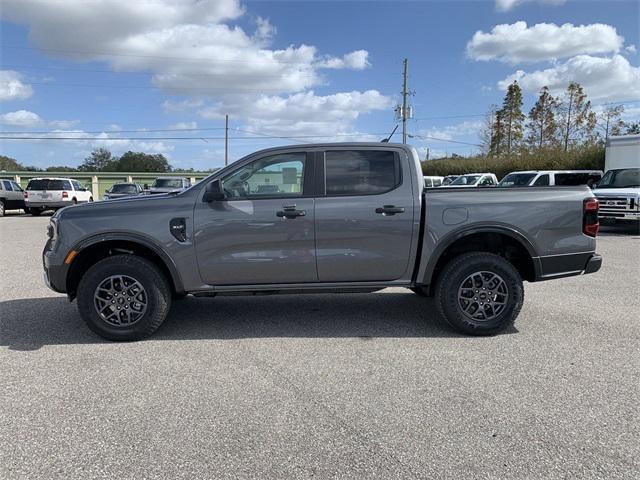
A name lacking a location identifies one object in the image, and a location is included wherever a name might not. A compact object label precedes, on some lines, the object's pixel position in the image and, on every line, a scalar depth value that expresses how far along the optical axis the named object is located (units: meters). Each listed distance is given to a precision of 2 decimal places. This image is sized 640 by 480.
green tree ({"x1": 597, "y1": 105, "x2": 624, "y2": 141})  37.69
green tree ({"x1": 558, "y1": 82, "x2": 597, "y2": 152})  38.95
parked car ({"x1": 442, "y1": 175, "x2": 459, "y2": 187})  30.52
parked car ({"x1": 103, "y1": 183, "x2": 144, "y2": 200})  22.84
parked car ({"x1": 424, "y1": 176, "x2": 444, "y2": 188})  26.44
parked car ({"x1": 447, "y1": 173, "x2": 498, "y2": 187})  24.99
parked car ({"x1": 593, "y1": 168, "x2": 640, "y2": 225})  13.58
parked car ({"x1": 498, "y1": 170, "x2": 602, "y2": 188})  17.06
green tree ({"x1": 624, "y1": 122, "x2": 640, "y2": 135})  37.69
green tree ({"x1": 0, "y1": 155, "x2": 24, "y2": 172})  78.31
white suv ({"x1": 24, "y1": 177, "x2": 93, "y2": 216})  22.19
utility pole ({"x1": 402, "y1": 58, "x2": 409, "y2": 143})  47.22
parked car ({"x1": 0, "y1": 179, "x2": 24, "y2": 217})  22.58
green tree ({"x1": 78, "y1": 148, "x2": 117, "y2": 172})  92.50
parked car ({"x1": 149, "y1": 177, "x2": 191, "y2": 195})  22.43
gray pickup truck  4.61
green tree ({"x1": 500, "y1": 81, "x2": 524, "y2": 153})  45.80
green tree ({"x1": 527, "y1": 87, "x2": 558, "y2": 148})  41.22
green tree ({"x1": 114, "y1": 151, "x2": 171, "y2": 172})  87.54
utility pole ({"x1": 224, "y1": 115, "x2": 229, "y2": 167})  58.77
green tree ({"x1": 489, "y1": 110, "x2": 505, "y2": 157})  46.88
